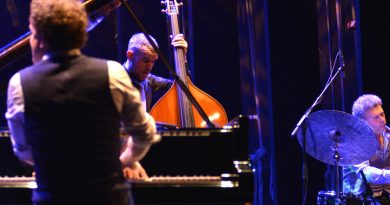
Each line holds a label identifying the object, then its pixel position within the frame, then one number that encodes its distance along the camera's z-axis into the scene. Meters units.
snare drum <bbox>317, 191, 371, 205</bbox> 9.27
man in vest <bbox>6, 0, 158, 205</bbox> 4.11
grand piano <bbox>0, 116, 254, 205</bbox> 5.46
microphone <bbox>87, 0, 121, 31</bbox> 6.69
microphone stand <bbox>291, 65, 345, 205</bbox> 9.43
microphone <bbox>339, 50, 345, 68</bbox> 9.86
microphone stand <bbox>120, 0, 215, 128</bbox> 5.91
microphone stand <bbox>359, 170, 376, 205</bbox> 9.17
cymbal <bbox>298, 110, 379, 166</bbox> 9.02
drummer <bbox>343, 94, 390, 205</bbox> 9.34
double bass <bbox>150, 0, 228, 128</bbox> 7.85
